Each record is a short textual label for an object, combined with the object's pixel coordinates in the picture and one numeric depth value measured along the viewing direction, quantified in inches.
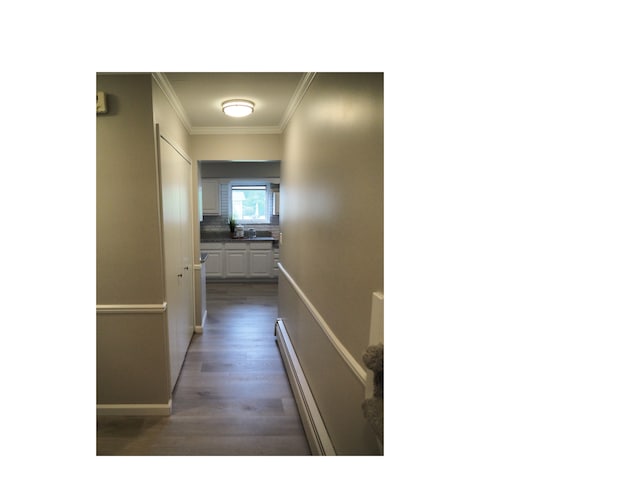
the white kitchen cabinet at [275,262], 235.6
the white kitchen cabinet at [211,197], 242.4
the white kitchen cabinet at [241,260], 233.5
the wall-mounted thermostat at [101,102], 70.2
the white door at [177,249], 85.0
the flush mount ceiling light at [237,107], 98.3
